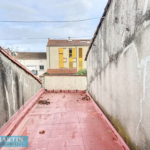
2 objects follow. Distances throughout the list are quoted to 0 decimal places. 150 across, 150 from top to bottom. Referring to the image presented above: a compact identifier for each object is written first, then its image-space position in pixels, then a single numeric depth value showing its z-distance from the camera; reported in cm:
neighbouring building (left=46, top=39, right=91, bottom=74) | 3238
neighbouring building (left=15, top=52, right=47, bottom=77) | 3372
